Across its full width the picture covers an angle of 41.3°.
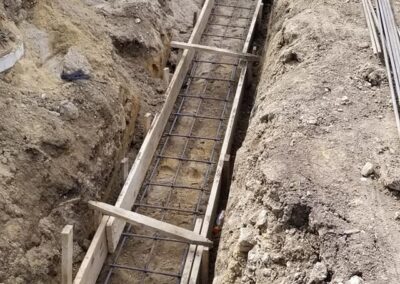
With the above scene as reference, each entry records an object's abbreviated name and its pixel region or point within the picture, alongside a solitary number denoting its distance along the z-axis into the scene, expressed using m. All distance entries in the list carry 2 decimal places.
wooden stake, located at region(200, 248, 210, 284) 5.51
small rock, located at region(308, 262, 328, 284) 3.50
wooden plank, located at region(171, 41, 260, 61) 8.35
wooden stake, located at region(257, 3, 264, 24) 9.97
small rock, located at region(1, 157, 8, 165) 5.28
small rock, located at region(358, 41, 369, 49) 6.02
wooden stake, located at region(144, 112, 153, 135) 7.02
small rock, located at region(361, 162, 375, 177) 4.28
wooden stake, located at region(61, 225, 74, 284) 4.88
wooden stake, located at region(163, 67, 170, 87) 8.02
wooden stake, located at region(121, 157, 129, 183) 6.45
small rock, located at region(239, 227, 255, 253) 4.20
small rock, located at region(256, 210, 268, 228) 4.20
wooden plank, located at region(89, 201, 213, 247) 5.50
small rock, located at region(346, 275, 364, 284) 3.40
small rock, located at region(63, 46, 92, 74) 6.61
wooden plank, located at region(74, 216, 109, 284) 5.19
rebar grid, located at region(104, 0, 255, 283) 6.04
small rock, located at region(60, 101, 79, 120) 6.10
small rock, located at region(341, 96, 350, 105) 5.17
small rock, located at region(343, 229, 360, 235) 3.73
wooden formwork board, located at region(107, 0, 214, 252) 5.90
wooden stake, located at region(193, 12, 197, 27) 9.49
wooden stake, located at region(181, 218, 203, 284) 5.37
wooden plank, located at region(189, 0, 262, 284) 5.53
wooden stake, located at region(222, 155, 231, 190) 6.60
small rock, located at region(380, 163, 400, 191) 4.12
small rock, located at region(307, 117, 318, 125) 4.92
